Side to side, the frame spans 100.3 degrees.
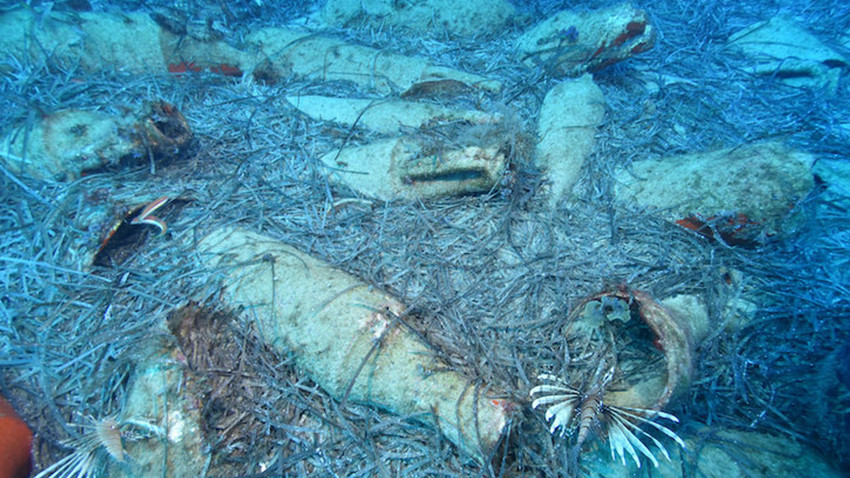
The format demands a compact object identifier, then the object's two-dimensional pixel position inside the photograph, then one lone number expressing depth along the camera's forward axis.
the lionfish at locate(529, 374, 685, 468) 1.33
